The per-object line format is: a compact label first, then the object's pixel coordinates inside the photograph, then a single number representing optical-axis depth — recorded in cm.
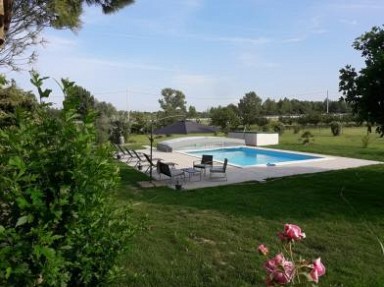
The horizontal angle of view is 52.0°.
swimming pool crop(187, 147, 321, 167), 1764
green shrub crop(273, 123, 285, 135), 3259
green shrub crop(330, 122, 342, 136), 2982
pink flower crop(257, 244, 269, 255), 182
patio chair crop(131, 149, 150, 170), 1419
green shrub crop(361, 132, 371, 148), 2010
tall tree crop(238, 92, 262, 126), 3888
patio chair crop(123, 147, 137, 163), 1660
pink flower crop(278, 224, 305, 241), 182
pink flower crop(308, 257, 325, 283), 164
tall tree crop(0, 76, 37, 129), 955
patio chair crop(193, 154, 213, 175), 1313
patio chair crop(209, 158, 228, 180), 1149
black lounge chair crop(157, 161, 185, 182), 1102
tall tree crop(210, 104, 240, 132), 3388
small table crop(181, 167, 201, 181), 1171
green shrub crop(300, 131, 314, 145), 2257
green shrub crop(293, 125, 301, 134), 3384
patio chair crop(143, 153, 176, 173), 1204
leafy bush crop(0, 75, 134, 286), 208
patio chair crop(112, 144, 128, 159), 1673
